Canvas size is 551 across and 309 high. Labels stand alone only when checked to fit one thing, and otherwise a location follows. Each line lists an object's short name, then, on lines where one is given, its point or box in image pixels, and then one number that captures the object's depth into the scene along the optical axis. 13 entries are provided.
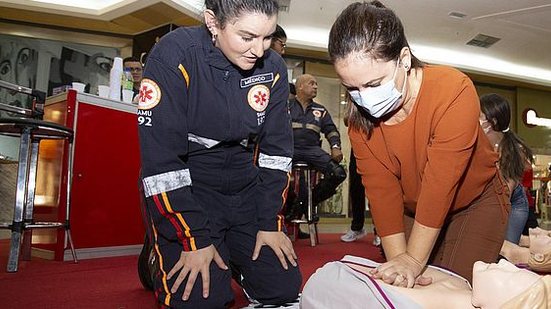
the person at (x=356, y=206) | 4.23
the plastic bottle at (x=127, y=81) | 3.33
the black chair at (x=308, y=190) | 3.75
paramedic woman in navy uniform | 1.28
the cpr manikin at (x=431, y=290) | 0.66
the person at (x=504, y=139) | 2.54
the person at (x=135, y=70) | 4.07
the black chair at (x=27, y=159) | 2.29
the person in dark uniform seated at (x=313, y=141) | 3.85
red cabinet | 2.78
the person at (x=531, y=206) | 3.63
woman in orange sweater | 1.12
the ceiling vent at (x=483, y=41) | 7.20
